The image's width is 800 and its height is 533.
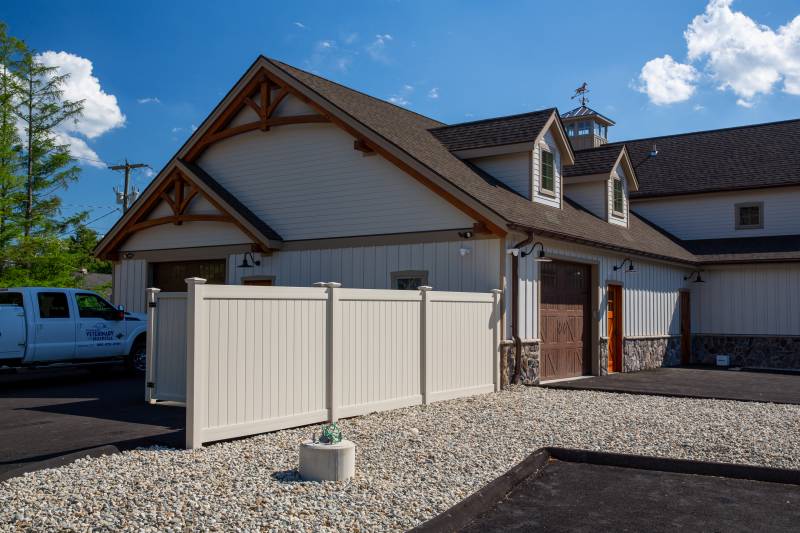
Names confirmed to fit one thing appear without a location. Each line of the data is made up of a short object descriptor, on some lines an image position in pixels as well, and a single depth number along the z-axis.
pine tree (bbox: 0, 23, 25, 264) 26.14
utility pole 37.78
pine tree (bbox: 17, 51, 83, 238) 29.19
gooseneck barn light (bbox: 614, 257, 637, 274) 18.63
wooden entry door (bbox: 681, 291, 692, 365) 22.62
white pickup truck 13.93
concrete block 6.73
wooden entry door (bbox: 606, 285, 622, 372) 18.53
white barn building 15.02
